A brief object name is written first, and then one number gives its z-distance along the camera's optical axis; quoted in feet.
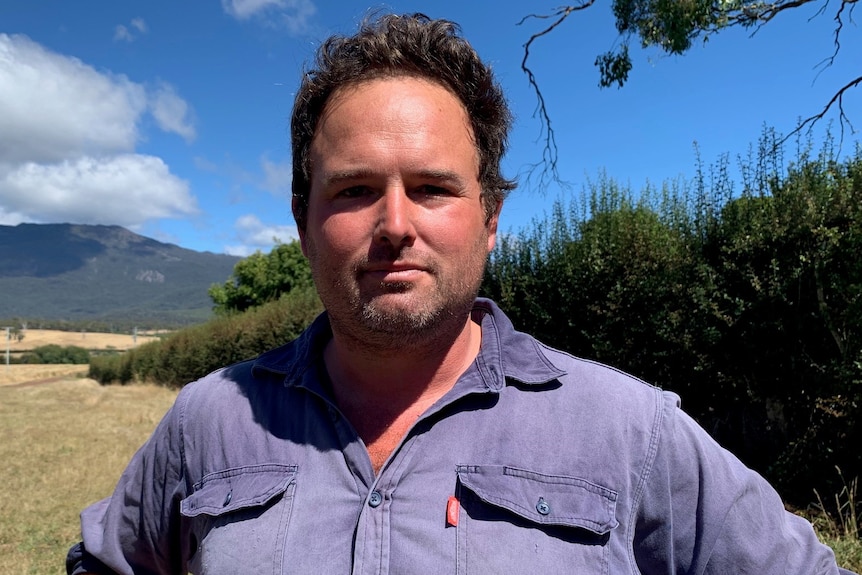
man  1.67
